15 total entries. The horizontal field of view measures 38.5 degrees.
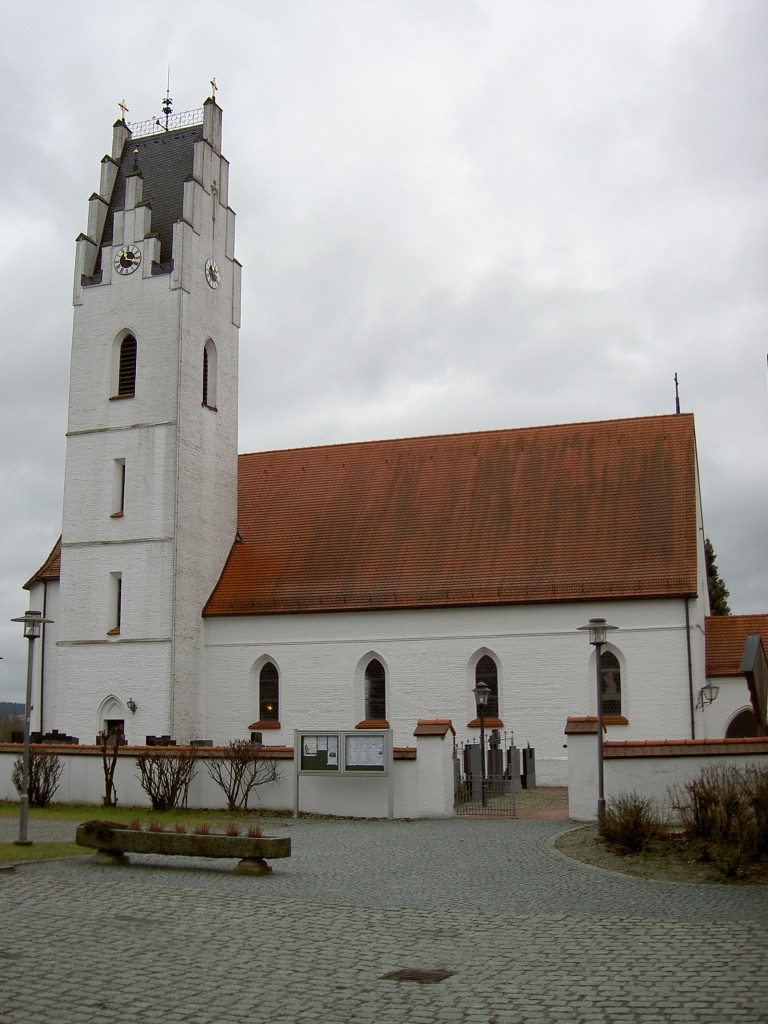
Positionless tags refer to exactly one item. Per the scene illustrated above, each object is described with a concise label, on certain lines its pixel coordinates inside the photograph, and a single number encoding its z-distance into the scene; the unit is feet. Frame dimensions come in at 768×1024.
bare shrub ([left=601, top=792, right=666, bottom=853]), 46.26
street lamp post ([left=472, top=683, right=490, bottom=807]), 83.71
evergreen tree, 162.61
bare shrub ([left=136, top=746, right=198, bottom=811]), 71.97
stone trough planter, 41.65
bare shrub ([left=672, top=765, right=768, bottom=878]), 41.60
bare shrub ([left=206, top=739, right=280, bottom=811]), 70.28
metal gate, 68.44
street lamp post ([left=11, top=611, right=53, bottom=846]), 51.52
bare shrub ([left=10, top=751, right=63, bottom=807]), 75.66
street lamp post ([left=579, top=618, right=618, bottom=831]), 55.49
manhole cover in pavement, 27.04
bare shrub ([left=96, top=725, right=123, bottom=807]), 74.33
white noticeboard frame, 65.77
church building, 92.27
